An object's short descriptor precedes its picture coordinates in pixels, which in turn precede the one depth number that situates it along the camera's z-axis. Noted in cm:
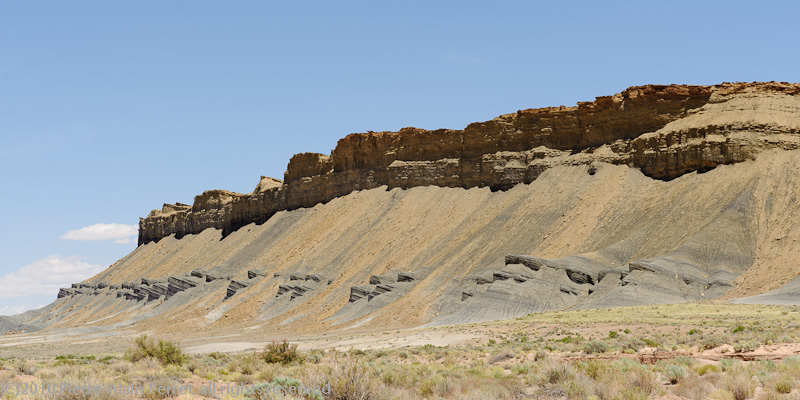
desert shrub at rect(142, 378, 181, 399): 1263
